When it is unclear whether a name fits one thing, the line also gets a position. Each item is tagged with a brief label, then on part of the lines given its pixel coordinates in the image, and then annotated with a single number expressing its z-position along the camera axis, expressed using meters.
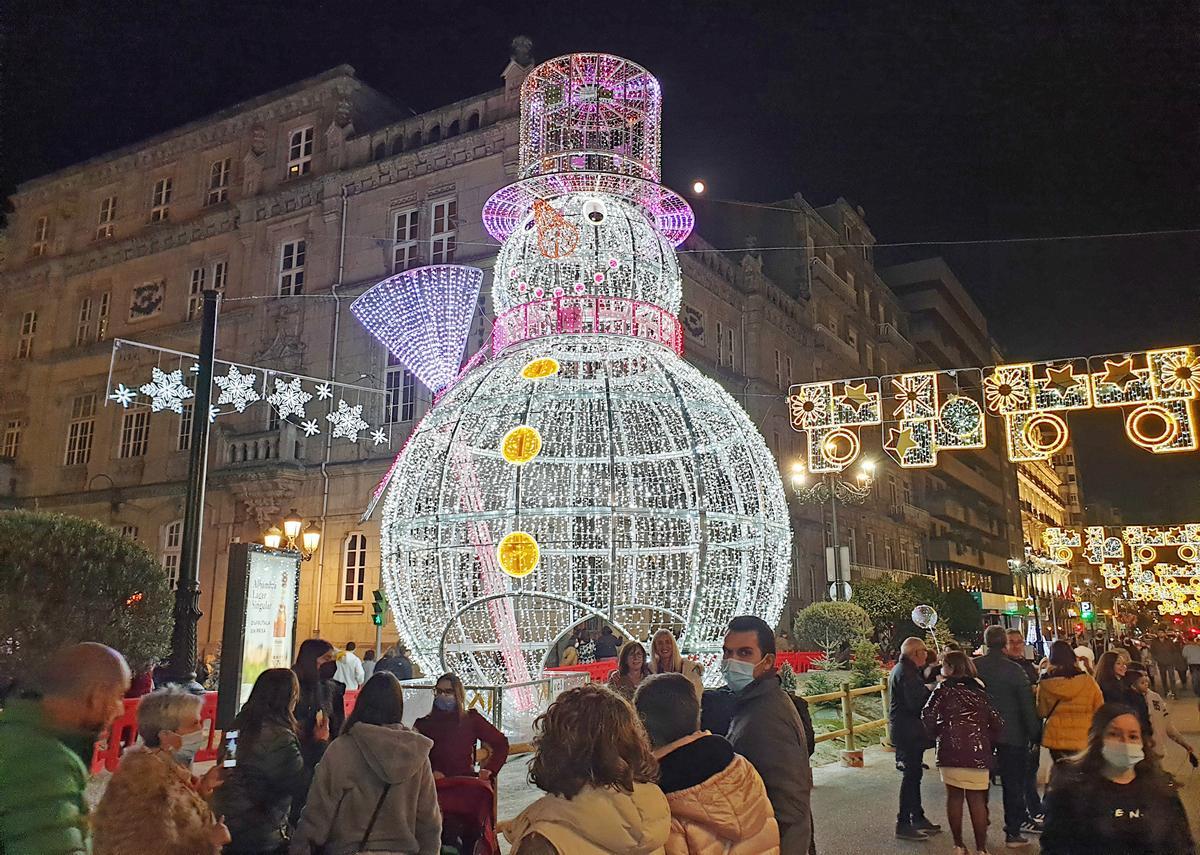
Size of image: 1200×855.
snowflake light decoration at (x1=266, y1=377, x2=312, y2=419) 15.43
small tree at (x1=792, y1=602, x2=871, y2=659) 18.59
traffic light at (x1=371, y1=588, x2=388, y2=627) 14.52
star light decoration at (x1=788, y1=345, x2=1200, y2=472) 12.51
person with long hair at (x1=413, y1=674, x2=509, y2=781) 4.84
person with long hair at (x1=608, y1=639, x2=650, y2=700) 6.36
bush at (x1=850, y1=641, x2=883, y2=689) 14.48
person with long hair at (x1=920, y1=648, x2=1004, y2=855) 6.01
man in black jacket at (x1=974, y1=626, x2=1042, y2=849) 6.86
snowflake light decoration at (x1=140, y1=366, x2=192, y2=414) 15.74
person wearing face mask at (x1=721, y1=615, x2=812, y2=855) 3.53
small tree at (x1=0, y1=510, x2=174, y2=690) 9.69
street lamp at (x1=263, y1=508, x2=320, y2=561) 13.67
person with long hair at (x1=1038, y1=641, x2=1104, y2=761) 6.71
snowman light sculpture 9.54
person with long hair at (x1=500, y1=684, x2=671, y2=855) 2.40
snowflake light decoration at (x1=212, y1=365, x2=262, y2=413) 15.24
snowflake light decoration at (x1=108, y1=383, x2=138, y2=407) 15.01
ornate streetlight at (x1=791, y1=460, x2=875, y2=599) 20.92
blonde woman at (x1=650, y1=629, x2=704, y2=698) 6.41
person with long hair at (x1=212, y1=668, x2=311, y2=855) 3.43
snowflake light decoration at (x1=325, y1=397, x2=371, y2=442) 16.38
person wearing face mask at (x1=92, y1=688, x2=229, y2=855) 2.60
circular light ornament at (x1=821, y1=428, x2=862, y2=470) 15.52
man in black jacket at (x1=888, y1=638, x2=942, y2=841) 7.01
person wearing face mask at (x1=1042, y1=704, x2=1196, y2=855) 3.30
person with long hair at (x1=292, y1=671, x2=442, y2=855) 3.36
